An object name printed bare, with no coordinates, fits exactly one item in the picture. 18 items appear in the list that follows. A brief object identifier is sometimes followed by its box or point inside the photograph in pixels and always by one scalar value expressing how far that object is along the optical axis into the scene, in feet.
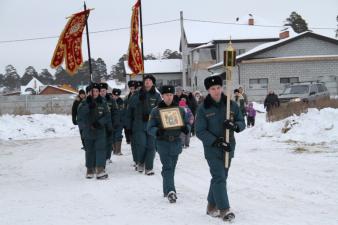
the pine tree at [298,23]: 267.80
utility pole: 117.35
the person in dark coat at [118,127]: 43.88
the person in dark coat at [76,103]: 49.11
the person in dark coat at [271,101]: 76.07
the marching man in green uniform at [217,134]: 21.01
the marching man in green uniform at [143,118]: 35.06
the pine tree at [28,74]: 481.05
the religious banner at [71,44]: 39.06
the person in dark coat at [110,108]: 37.88
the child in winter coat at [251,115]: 71.57
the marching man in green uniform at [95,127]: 34.71
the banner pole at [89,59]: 38.10
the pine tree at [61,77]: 424.79
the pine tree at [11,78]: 463.01
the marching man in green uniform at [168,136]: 26.22
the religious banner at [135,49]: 43.32
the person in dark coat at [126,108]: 36.99
